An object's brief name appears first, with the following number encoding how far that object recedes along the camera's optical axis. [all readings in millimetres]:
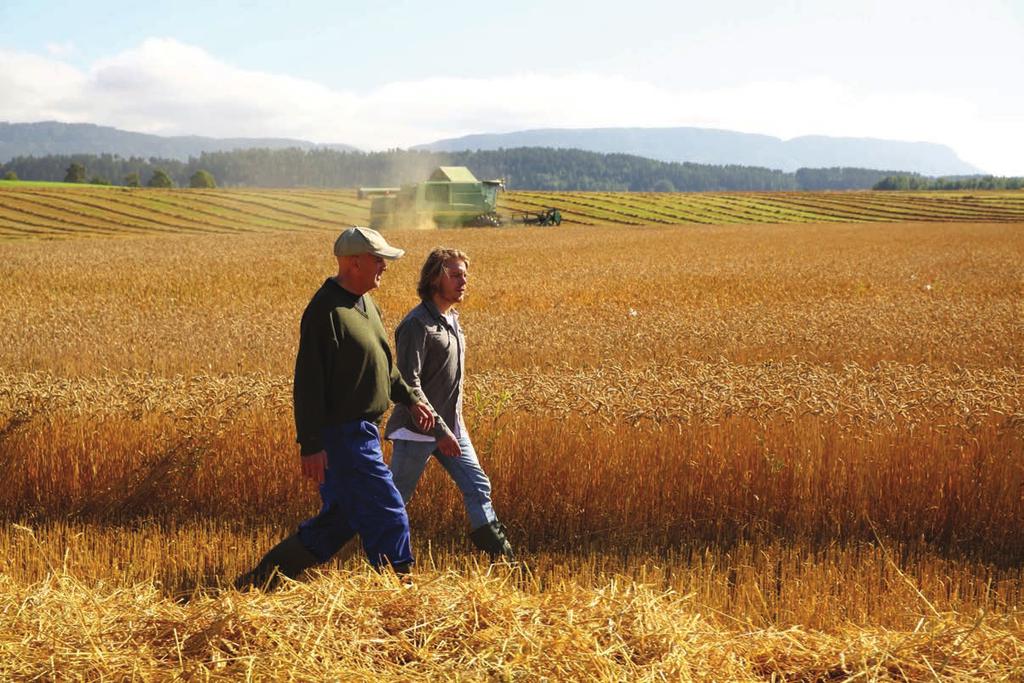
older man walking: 4691
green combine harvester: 51156
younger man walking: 5328
